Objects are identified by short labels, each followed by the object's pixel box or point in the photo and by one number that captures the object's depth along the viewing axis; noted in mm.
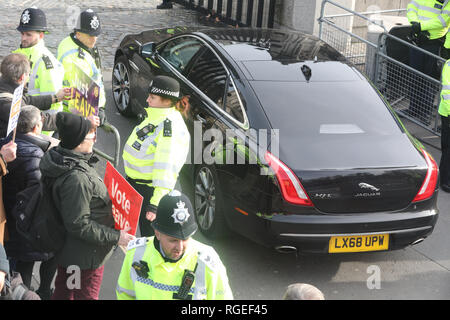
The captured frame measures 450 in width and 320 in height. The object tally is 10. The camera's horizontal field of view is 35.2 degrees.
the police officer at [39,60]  6680
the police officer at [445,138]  7855
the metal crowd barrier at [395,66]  9711
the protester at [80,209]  4344
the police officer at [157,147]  5191
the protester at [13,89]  5676
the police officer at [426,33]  9906
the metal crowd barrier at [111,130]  6837
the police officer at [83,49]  6918
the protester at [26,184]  5020
